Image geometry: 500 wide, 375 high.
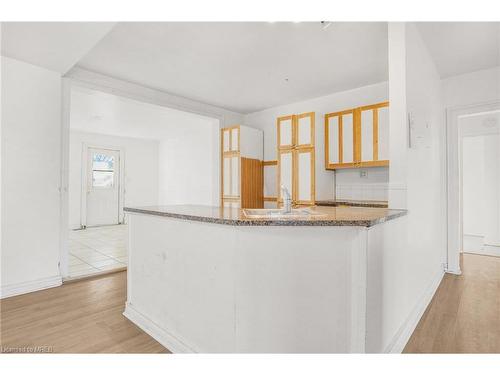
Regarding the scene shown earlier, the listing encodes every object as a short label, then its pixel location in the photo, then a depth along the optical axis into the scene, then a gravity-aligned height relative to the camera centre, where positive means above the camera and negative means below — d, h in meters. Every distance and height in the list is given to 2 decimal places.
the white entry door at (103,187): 7.28 +0.11
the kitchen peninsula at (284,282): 1.39 -0.47
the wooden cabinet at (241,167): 4.63 +0.40
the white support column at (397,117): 2.19 +0.58
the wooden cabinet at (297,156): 3.90 +0.51
